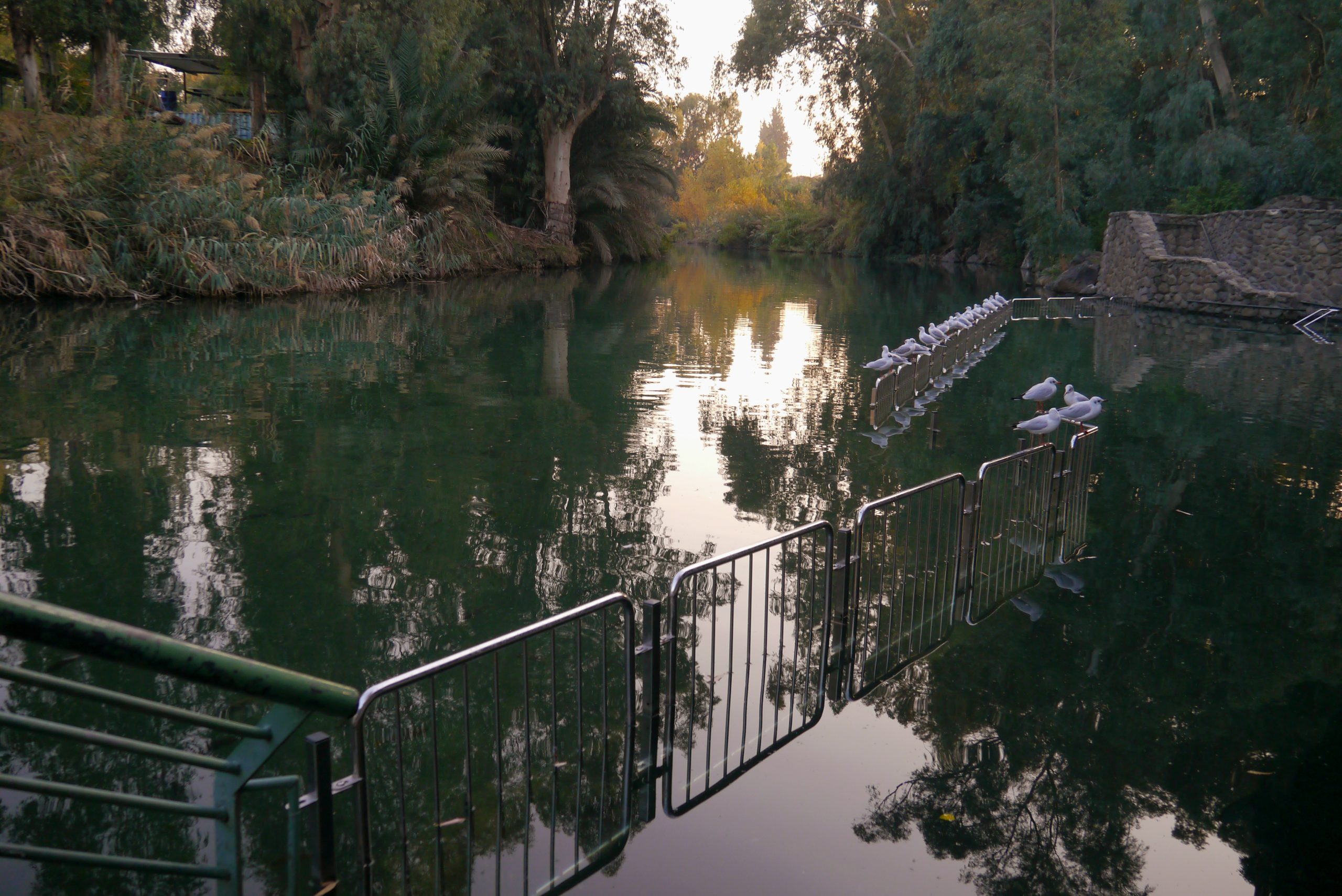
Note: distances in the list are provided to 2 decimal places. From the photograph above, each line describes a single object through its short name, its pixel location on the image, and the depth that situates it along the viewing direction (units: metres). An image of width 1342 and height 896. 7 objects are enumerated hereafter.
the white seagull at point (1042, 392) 9.99
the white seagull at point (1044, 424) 8.20
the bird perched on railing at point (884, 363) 12.05
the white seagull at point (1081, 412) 8.31
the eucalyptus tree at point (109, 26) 21.81
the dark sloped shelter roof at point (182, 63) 32.59
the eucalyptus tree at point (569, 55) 32.78
